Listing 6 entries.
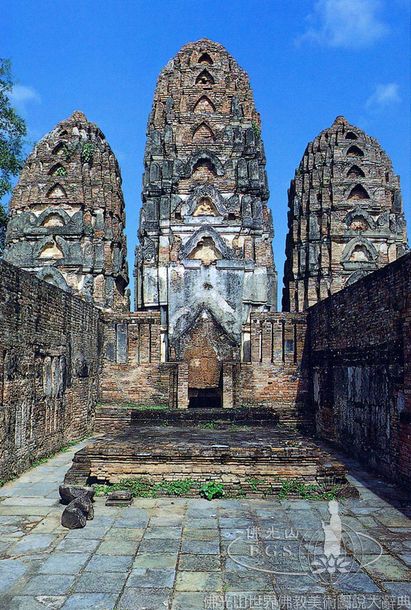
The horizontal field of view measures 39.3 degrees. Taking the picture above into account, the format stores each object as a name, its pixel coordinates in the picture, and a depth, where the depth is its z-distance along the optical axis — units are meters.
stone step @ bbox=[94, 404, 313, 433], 15.27
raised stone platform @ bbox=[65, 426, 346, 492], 9.63
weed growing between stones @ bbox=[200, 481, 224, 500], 9.30
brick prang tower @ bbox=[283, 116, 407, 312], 29.95
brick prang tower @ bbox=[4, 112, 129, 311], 27.59
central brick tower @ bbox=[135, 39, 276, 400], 21.00
